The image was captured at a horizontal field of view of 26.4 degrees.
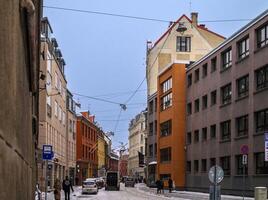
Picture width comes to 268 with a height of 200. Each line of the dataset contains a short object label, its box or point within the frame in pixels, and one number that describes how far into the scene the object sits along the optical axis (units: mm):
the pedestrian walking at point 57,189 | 31172
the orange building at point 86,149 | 97812
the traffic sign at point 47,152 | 26141
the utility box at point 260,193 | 17603
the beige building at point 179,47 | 85875
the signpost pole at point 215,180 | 15716
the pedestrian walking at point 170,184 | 62044
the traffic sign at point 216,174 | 16969
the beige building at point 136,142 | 134250
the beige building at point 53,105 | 50625
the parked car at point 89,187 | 56688
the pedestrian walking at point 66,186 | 34562
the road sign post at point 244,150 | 29556
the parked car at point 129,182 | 93062
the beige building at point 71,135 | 81500
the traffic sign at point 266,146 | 22297
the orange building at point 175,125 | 69375
